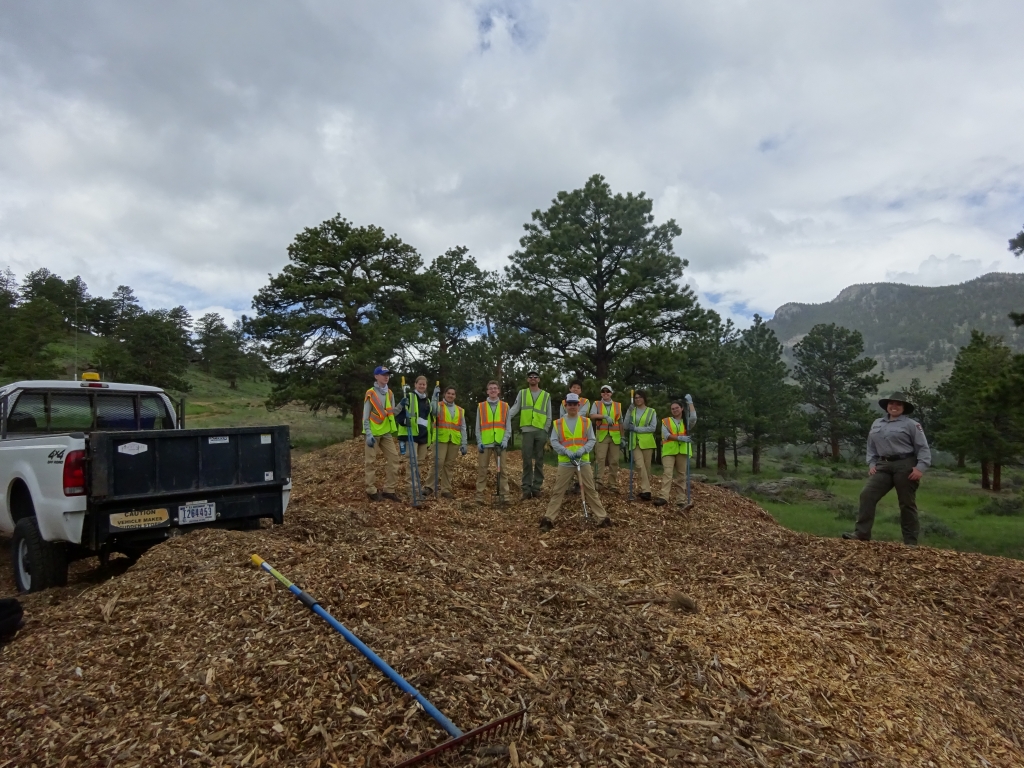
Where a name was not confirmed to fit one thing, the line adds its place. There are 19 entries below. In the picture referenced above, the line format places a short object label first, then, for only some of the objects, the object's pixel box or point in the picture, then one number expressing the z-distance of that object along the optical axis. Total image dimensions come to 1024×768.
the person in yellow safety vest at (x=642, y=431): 11.05
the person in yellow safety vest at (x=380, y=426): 9.98
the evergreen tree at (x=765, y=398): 34.97
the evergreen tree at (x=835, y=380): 43.62
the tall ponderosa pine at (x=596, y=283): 23.33
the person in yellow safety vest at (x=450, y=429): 11.00
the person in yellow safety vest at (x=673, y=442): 10.83
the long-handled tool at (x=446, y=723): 2.93
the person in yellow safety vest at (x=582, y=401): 10.34
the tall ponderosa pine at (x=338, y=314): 24.86
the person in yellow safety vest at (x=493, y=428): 10.48
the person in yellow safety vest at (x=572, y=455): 8.98
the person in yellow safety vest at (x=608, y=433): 11.38
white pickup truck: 5.38
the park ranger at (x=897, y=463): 7.96
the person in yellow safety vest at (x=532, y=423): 10.61
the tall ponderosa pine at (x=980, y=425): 28.16
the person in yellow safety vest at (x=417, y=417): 10.75
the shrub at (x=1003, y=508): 18.75
